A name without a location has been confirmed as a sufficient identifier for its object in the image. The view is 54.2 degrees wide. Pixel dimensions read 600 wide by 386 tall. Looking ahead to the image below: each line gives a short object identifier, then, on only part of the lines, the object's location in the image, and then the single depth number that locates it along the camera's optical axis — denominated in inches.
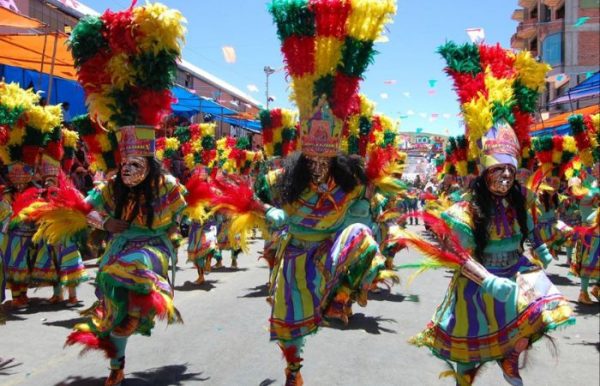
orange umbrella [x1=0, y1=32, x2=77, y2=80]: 439.5
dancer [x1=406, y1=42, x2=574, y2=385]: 139.6
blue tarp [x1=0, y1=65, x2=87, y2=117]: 450.9
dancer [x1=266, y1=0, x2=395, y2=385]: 169.9
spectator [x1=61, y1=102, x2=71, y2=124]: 448.0
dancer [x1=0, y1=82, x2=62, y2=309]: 286.0
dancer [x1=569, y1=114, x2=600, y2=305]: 287.6
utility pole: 1284.4
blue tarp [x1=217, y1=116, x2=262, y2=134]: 886.0
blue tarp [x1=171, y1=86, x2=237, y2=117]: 630.5
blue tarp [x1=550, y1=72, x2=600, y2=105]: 697.0
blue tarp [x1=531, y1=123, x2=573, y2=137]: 691.4
